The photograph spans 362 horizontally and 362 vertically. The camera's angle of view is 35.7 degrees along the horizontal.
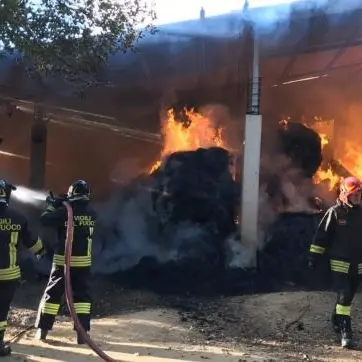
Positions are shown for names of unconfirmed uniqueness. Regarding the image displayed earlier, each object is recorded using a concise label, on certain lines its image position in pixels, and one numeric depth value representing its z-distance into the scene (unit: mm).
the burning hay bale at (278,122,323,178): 11828
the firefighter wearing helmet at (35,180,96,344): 5777
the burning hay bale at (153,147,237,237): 9906
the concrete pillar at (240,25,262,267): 9609
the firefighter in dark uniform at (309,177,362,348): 5879
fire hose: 4965
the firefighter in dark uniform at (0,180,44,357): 5320
